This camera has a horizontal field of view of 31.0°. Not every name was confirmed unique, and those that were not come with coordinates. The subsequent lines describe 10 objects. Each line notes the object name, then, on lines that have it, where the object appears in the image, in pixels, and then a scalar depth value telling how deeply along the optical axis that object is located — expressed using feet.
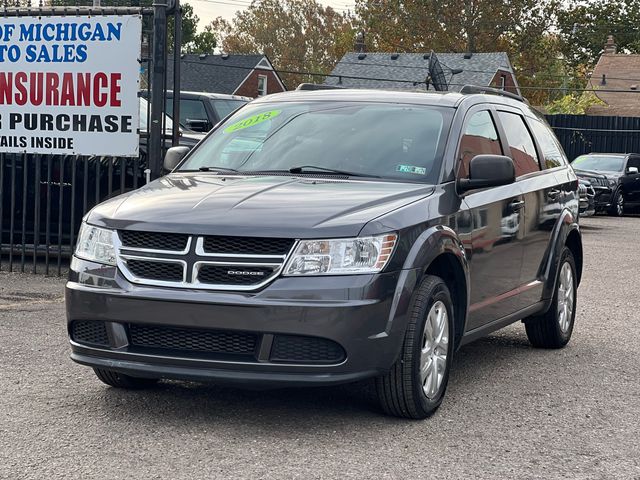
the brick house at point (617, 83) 201.57
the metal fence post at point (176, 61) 35.47
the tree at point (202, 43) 315.58
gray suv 17.43
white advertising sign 36.40
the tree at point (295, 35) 319.27
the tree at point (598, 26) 256.73
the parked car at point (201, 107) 52.29
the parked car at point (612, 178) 96.12
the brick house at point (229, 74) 182.29
